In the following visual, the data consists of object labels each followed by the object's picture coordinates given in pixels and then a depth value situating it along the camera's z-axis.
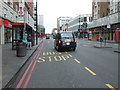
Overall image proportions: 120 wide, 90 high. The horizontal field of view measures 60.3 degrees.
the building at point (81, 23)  57.31
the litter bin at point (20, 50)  7.69
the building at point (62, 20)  116.28
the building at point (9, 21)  12.58
